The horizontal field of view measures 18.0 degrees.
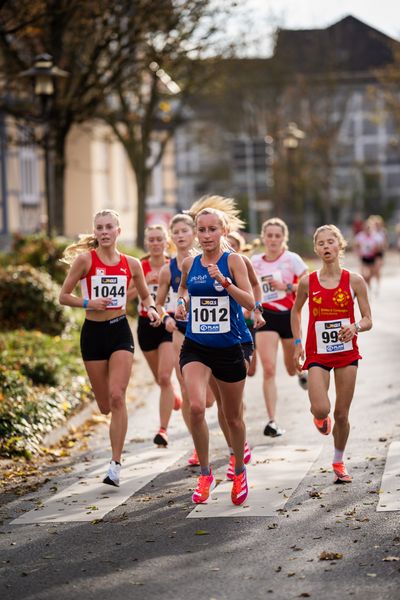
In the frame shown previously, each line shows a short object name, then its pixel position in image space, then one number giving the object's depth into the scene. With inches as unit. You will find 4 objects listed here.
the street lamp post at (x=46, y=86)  743.7
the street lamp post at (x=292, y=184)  1561.3
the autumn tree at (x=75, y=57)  834.8
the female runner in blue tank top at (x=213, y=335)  326.0
